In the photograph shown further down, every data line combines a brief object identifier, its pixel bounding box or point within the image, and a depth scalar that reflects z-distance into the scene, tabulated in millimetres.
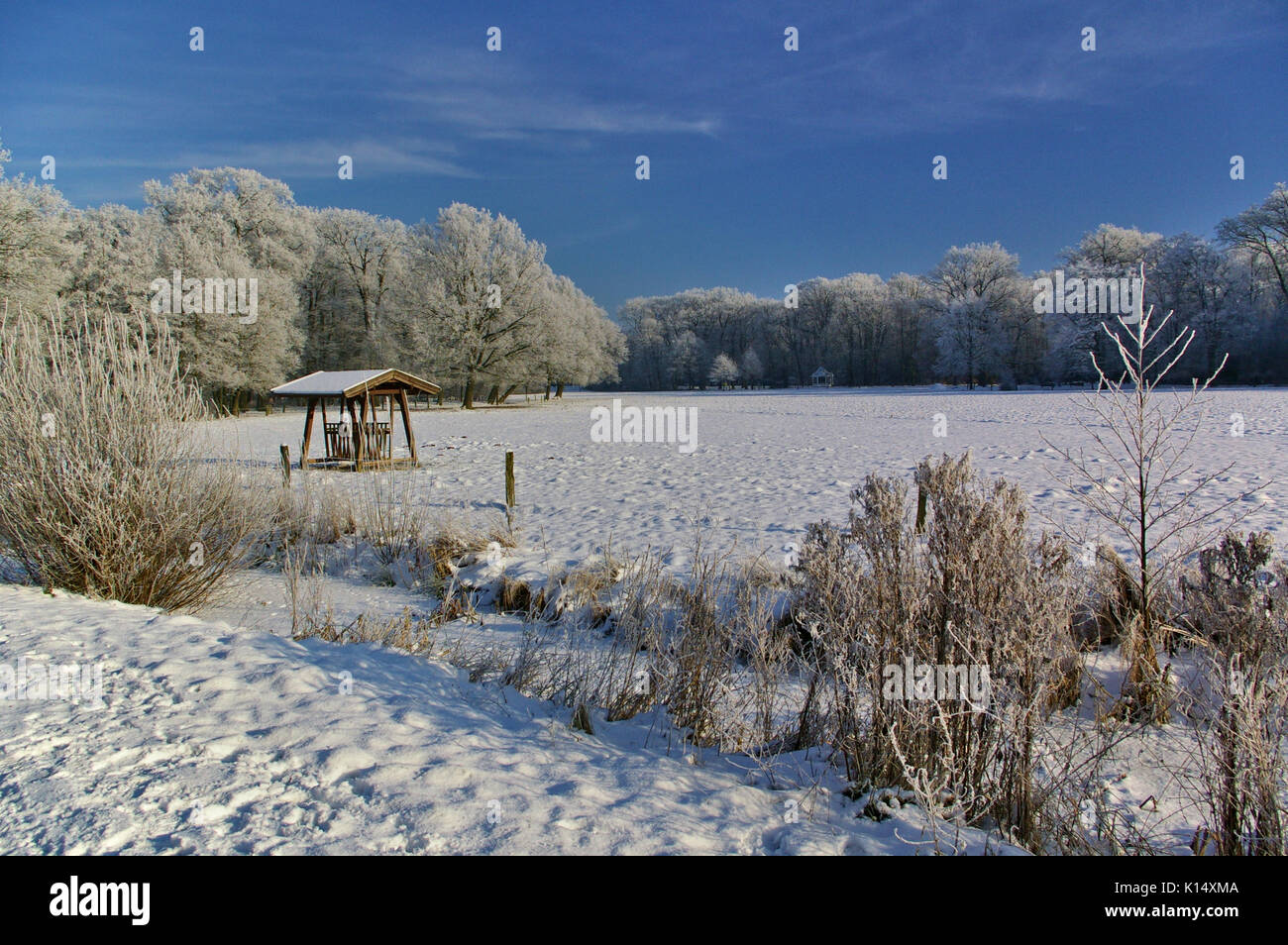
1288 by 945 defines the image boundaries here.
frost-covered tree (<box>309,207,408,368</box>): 49531
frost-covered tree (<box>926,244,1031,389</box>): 55594
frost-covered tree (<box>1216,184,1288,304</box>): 44031
